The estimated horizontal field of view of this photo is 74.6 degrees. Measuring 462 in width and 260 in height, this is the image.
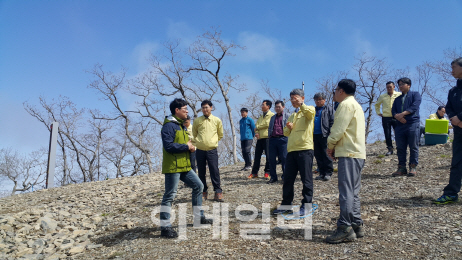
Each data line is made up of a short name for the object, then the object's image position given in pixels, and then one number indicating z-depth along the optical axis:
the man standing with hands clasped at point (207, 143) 6.26
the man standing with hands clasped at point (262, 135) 8.67
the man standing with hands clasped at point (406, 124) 6.47
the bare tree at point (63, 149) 26.34
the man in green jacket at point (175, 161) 4.46
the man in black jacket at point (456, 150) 4.63
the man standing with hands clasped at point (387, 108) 8.78
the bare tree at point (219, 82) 20.84
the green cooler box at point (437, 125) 10.58
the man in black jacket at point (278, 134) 7.39
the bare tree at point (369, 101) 25.73
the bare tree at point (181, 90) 23.50
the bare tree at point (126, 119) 24.28
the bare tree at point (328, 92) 26.42
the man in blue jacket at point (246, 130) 10.01
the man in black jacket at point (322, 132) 7.05
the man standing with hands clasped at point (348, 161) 3.68
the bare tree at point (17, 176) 31.00
